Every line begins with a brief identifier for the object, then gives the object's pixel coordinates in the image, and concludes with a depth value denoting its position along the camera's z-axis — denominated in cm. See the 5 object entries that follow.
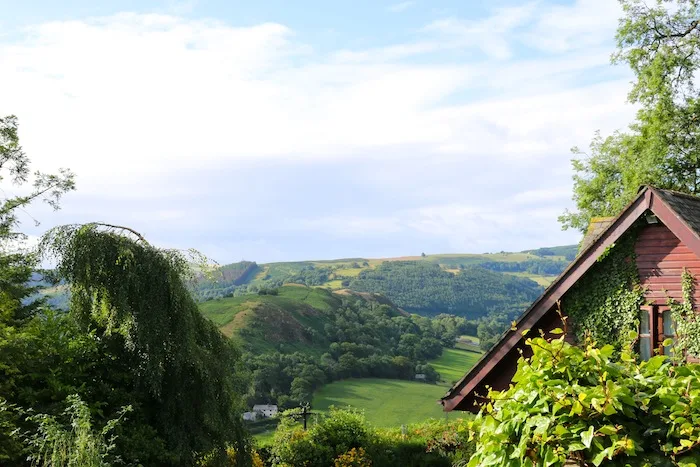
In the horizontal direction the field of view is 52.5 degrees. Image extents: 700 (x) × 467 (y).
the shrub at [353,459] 1922
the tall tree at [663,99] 2639
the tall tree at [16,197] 2650
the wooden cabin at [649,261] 1128
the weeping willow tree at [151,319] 1415
